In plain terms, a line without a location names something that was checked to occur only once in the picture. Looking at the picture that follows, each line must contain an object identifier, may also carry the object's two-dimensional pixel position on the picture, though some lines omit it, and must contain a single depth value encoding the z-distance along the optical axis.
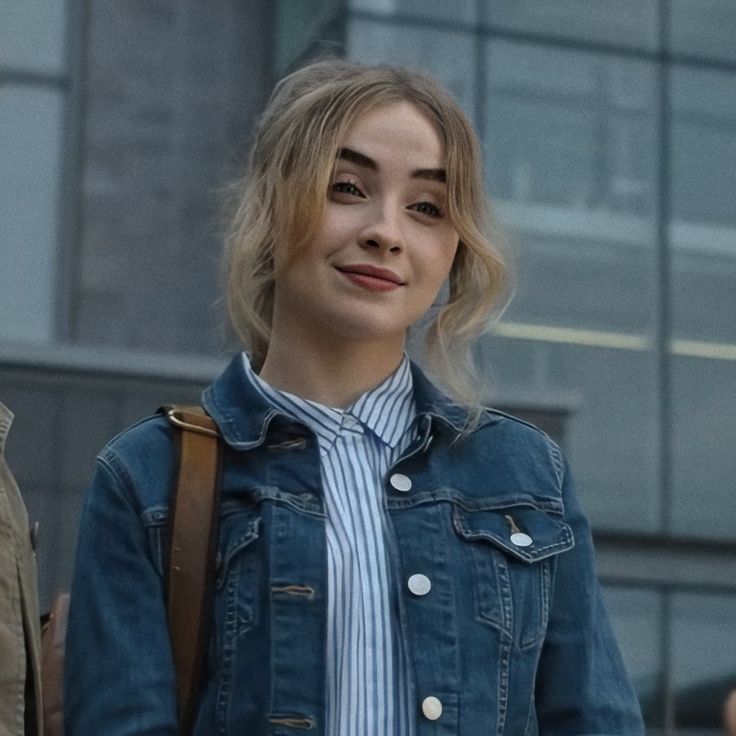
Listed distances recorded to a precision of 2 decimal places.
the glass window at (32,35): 12.11
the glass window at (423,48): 11.91
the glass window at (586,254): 12.20
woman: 2.82
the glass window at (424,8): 11.96
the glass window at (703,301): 12.33
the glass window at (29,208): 12.06
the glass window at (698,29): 12.55
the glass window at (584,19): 12.26
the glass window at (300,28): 12.06
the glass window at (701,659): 12.18
